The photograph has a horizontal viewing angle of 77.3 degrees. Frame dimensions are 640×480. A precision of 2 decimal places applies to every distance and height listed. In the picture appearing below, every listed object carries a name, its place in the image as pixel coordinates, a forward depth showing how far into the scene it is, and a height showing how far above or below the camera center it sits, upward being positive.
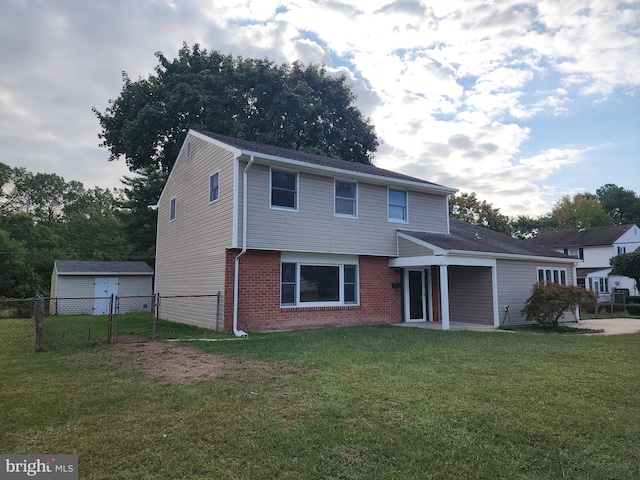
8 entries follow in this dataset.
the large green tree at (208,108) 23.94 +10.86
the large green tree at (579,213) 52.22 +9.41
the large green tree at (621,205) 54.47 +10.83
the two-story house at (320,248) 11.52 +1.11
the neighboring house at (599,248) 35.81 +3.28
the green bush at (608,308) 23.17 -1.49
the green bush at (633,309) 21.73 -1.44
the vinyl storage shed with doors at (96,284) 21.59 -0.11
